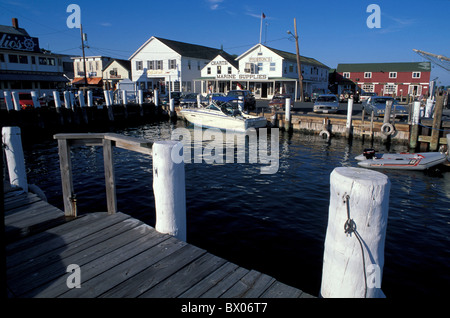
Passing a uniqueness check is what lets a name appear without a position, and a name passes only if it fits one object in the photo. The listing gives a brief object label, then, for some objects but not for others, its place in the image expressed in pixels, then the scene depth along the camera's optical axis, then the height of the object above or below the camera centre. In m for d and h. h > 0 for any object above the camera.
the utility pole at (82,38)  46.41 +10.08
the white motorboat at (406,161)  14.10 -2.74
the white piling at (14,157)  6.65 -1.16
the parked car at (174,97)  39.06 +0.79
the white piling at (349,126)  22.23 -1.70
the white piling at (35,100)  25.03 +0.33
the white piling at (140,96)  33.81 +0.85
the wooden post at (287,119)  25.58 -1.35
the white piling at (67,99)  26.18 +0.43
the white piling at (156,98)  34.96 +0.63
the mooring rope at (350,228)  2.50 -1.03
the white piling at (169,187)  3.83 -1.09
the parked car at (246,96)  31.51 +0.73
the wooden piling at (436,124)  16.61 -1.23
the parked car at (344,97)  44.31 +0.85
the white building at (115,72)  57.81 +6.15
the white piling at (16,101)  23.36 +0.24
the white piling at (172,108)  34.03 -0.51
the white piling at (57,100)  26.13 +0.34
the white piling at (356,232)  2.45 -1.08
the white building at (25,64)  41.47 +5.86
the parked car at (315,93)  42.14 +1.30
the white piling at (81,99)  28.50 +0.45
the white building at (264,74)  45.66 +4.58
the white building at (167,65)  49.87 +6.60
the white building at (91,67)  63.09 +7.89
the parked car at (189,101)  34.50 +0.27
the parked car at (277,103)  30.34 +0.00
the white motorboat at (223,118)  24.16 -1.19
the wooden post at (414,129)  18.18 -1.61
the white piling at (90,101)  29.23 +0.27
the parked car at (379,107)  22.79 -0.34
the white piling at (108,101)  30.40 +0.27
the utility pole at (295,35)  39.22 +8.72
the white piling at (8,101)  22.94 +0.23
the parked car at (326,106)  26.87 -0.28
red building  56.12 +4.80
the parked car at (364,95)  42.85 +1.08
